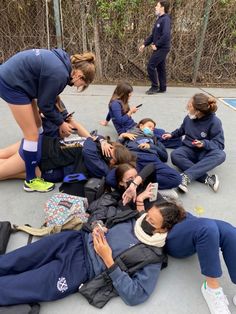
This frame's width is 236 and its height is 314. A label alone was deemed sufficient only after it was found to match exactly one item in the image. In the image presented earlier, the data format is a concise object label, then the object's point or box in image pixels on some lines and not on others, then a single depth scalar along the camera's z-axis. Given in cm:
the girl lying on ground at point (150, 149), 198
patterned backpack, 159
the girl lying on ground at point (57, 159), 198
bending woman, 173
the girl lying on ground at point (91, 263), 122
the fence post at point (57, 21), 409
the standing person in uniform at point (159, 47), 374
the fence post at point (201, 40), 428
